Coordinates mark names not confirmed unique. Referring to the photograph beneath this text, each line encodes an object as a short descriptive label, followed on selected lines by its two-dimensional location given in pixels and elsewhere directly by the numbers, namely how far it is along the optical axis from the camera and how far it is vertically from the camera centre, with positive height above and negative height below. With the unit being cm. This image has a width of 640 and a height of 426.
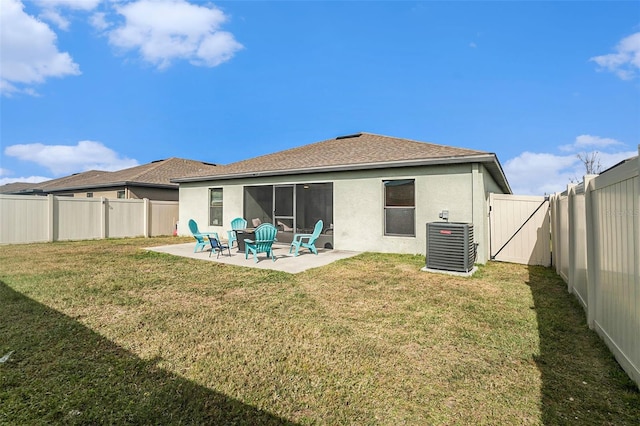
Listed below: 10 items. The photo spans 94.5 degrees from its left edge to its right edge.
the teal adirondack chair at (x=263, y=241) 773 -61
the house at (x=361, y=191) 822 +90
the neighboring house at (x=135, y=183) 1752 +219
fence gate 817 -38
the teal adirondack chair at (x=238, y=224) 1103 -24
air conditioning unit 664 -70
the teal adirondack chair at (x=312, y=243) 875 -76
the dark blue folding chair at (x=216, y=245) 816 -76
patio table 914 -54
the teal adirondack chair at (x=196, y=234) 908 -50
